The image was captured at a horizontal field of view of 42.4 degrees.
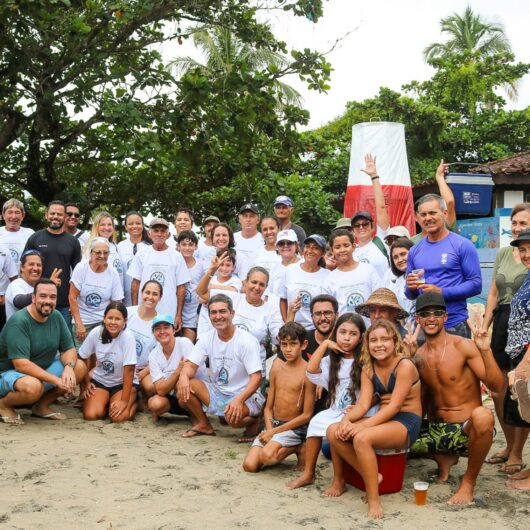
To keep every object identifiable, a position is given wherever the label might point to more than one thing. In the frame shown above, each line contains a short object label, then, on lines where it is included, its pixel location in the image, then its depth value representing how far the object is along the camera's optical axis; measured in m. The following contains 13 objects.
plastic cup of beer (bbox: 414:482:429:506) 4.13
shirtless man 4.24
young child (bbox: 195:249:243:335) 6.43
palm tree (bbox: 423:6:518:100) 31.34
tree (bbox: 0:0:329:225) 9.00
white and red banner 8.71
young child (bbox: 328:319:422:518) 4.14
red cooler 4.31
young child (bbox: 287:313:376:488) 4.58
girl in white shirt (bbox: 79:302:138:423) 6.19
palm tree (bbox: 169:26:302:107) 21.86
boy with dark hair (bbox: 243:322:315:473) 4.89
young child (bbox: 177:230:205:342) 6.99
